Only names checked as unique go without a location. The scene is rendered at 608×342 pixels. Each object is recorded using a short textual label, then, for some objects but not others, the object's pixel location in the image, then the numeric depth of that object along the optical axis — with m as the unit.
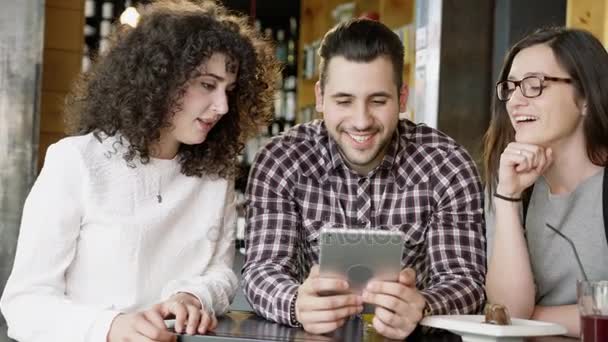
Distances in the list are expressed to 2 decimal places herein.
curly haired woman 2.05
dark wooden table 1.81
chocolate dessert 1.76
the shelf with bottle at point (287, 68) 8.10
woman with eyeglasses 2.29
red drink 1.61
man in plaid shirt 2.30
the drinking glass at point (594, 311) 1.61
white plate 1.72
